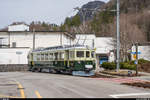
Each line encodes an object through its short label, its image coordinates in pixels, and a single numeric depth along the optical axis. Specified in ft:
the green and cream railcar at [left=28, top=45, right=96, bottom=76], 82.28
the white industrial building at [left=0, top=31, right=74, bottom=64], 172.65
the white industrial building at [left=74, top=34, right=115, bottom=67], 200.73
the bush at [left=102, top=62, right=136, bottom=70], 106.18
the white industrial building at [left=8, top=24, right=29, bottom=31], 204.85
